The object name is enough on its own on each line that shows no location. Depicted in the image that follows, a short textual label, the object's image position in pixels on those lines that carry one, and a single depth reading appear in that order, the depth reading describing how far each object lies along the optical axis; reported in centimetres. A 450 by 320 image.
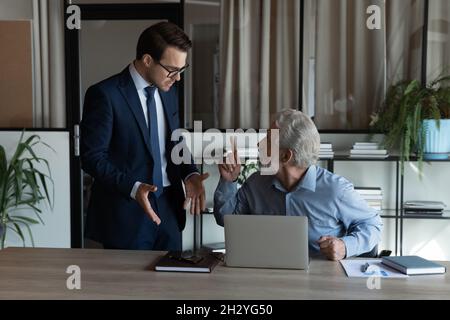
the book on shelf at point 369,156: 407
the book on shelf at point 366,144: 412
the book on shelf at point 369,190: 411
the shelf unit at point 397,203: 407
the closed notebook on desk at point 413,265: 201
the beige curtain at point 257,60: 442
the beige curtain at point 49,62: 463
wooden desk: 178
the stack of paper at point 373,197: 410
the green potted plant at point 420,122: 390
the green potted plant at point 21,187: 441
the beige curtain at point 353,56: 430
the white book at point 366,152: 410
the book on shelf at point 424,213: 406
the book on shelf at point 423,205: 408
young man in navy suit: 256
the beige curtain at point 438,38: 427
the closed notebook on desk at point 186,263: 205
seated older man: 235
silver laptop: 196
